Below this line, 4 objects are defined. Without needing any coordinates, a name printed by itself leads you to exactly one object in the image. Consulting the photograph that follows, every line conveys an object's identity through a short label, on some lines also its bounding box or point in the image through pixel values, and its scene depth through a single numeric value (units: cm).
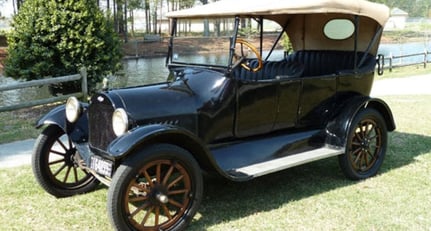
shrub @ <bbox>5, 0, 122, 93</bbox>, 852
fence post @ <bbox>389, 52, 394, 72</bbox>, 1741
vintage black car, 348
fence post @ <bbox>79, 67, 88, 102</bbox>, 830
